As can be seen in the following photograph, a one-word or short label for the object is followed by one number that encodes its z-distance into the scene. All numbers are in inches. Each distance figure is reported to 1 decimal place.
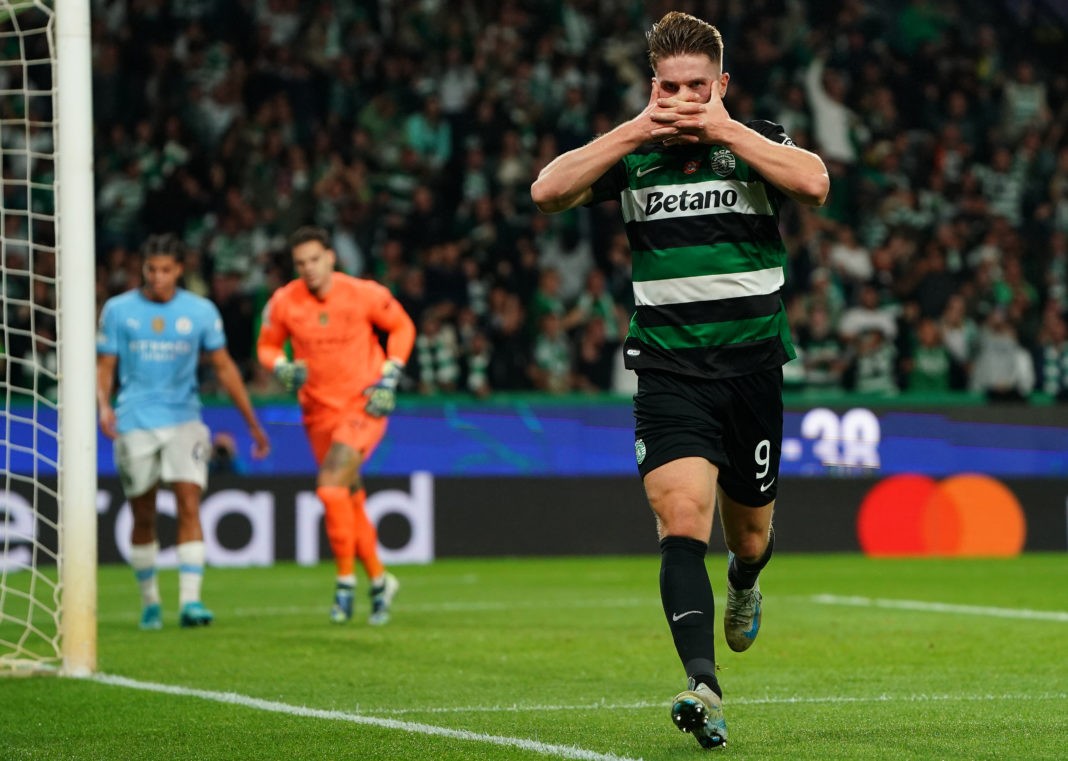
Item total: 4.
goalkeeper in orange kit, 844.6
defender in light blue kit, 857.5
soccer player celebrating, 425.1
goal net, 621.0
